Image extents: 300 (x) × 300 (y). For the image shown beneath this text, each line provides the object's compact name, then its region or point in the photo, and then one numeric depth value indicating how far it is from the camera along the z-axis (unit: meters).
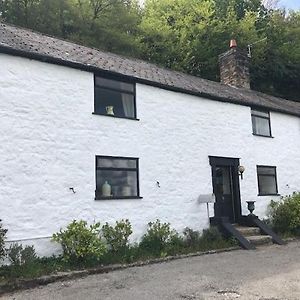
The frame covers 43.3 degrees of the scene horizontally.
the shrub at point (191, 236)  12.14
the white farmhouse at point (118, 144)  9.62
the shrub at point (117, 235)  10.30
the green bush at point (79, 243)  9.09
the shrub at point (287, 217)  14.75
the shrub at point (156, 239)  10.98
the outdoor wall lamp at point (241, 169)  14.77
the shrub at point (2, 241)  8.27
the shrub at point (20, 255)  8.48
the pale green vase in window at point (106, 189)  11.00
